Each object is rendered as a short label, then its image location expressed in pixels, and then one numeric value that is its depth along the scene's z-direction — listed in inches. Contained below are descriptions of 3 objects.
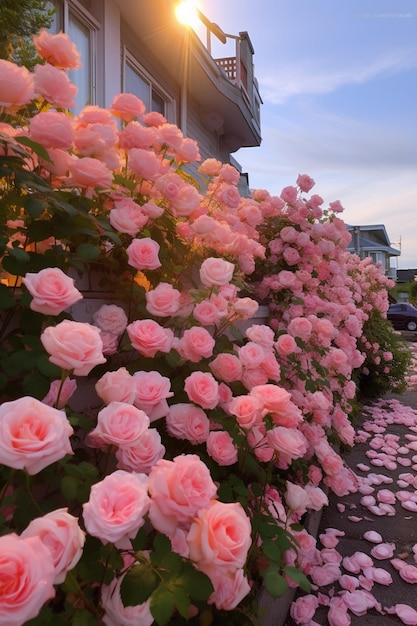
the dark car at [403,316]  877.8
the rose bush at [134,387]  31.9
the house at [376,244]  1510.8
